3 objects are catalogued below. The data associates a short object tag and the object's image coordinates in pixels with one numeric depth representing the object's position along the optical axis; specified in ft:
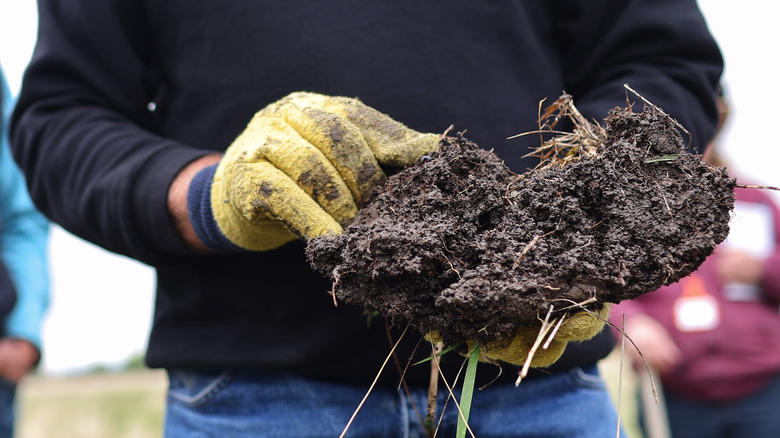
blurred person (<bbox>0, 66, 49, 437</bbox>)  9.04
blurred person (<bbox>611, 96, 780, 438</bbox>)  10.74
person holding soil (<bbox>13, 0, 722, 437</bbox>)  4.41
